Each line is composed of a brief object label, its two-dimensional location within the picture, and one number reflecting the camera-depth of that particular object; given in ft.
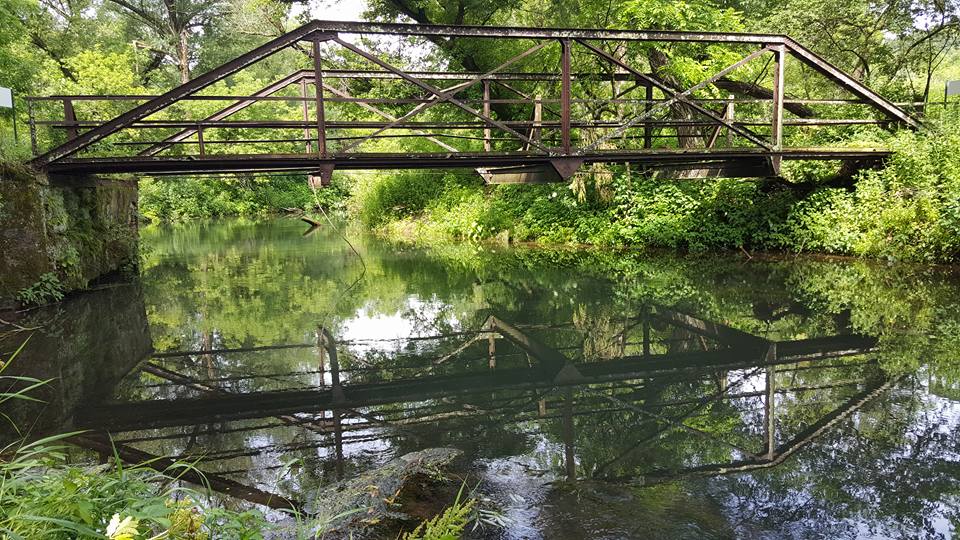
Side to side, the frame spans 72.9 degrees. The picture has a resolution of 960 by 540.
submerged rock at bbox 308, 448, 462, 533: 12.38
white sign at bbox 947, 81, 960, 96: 41.61
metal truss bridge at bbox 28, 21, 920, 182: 34.65
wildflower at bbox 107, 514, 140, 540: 6.27
